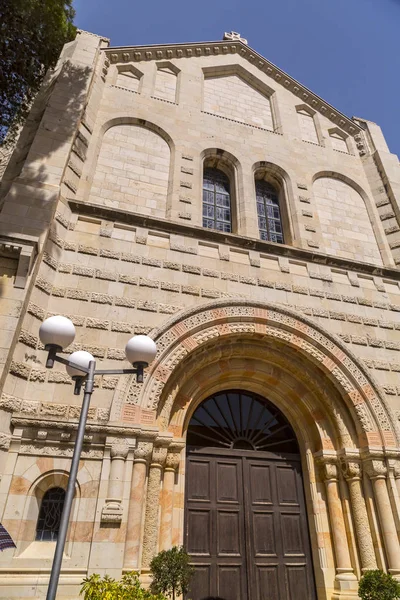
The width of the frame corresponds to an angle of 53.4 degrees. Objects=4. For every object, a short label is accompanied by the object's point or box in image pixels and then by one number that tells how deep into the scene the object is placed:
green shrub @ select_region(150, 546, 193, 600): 5.87
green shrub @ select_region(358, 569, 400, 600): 6.38
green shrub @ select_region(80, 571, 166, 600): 4.50
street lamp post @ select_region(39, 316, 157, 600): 3.99
